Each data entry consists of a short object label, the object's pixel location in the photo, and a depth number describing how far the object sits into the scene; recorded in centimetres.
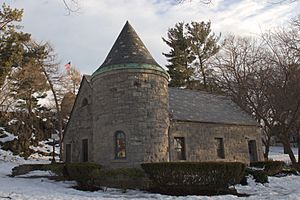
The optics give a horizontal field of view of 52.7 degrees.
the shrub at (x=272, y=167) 1770
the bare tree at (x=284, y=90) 2155
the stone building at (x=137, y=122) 1516
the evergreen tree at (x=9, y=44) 2452
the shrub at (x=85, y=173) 1382
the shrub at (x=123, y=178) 1308
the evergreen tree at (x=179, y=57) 4150
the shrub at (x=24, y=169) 1975
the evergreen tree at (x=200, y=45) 4222
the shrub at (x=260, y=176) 1498
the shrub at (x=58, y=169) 1630
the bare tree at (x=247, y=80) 2402
